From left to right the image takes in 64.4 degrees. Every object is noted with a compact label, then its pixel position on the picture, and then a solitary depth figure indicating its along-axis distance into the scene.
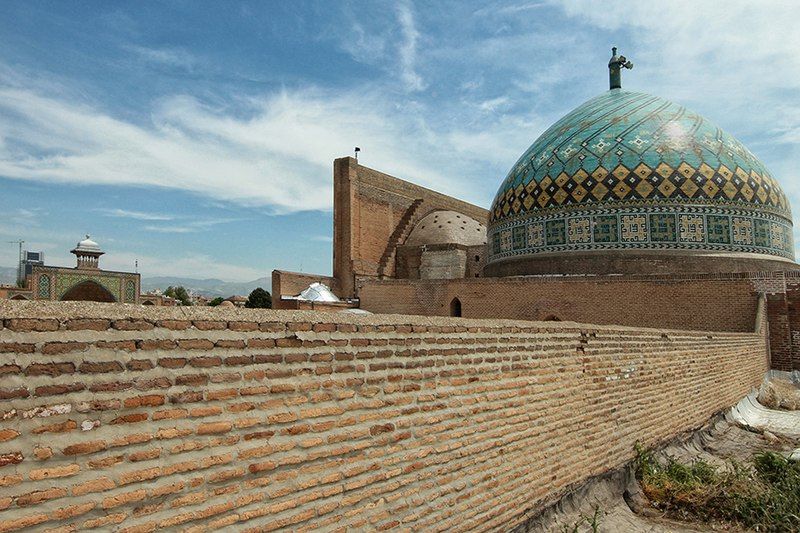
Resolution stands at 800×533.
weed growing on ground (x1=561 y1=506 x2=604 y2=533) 4.20
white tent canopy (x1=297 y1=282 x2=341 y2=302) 18.62
